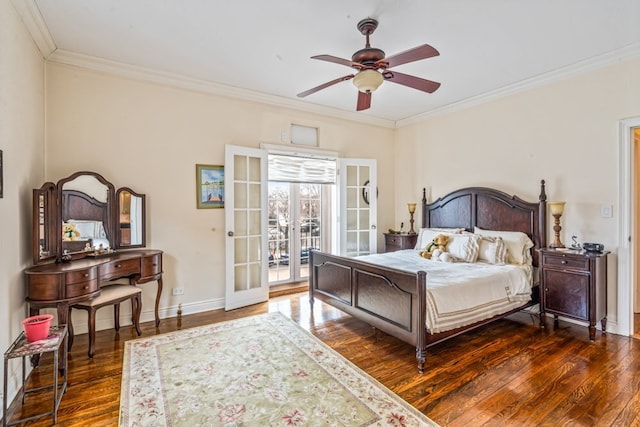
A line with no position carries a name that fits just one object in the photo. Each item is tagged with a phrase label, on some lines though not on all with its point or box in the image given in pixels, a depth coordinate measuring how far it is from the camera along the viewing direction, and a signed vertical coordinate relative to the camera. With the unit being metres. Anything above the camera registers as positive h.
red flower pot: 2.00 -0.72
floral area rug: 1.97 -1.25
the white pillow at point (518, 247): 3.71 -0.42
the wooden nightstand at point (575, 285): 3.06 -0.75
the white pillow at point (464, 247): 3.81 -0.43
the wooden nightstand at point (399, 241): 5.10 -0.46
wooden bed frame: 2.62 -0.63
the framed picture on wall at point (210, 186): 3.99 +0.36
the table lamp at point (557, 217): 3.43 -0.06
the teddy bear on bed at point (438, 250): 3.87 -0.49
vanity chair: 2.77 -0.80
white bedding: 2.65 -0.72
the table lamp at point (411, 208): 5.18 +0.07
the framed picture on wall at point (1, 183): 2.12 +0.22
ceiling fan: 2.36 +1.16
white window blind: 4.81 +0.70
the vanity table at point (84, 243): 2.55 -0.28
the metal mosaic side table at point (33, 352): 1.86 -0.81
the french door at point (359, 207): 5.21 +0.10
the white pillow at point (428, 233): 4.44 -0.31
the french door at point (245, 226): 4.09 -0.17
